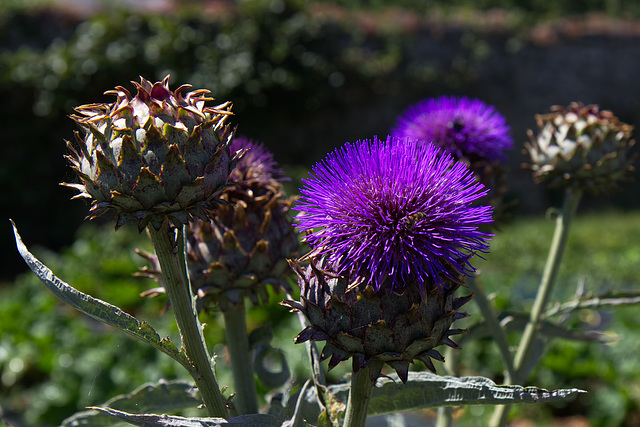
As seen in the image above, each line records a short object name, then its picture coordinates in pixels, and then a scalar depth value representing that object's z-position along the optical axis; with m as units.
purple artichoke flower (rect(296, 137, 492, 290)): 0.68
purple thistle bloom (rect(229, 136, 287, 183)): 0.78
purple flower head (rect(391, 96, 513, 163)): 0.90
